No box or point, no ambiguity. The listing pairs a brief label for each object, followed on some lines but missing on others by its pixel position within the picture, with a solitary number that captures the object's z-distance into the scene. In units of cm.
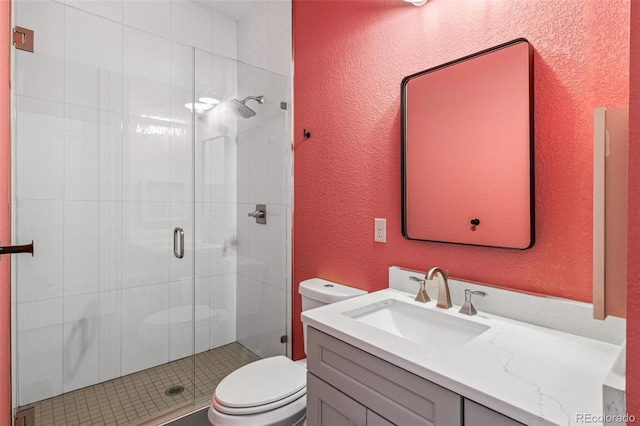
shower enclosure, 170
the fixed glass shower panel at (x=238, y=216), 204
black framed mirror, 110
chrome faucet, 120
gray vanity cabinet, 73
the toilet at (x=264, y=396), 126
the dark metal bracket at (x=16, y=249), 127
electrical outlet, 156
